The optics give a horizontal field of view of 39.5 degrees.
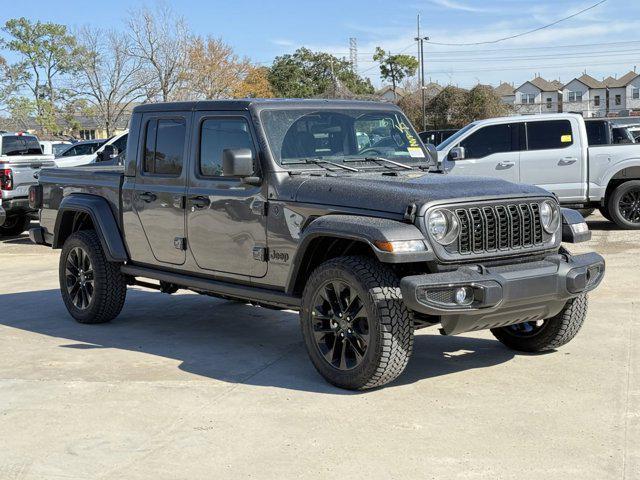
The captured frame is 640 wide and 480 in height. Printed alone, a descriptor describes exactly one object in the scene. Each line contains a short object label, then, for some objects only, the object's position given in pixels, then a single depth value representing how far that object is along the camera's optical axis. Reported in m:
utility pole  50.44
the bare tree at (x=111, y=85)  45.97
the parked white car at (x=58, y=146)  30.06
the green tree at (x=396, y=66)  75.81
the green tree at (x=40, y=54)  55.48
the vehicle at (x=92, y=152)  20.12
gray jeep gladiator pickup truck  5.38
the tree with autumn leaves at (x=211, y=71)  45.06
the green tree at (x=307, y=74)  68.12
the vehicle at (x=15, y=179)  15.73
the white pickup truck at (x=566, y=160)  13.97
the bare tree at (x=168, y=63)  43.69
